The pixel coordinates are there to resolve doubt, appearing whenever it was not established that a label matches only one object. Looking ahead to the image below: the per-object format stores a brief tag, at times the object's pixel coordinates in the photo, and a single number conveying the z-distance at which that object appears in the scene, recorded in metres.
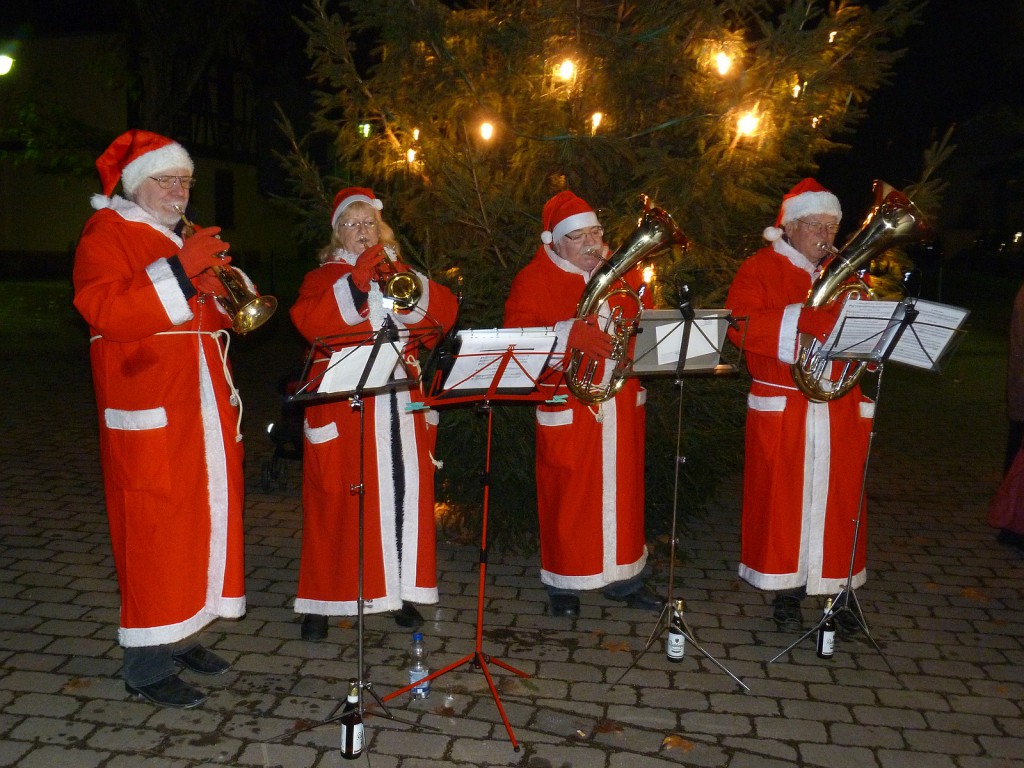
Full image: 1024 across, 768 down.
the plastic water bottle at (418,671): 4.20
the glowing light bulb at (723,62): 5.53
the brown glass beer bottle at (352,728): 3.62
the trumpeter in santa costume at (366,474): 4.58
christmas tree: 5.39
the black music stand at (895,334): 4.05
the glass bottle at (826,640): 4.61
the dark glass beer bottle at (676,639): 4.56
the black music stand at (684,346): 4.12
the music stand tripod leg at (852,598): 4.64
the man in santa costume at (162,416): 3.81
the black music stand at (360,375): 3.47
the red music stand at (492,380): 3.78
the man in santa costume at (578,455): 4.89
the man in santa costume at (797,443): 4.82
